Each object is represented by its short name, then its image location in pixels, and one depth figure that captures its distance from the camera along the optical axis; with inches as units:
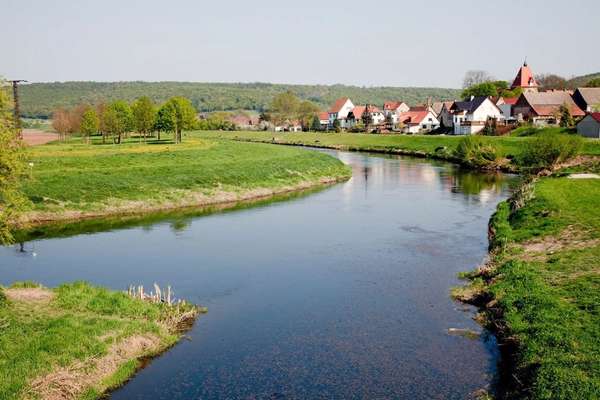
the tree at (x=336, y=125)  5807.1
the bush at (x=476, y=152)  2856.8
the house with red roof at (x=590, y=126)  2908.5
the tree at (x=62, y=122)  4356.5
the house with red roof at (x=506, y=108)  4594.0
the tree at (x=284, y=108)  6811.0
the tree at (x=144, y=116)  3983.8
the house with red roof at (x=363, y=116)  6284.5
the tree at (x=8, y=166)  706.8
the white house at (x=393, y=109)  6236.2
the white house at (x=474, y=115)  4065.0
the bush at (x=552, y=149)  2326.5
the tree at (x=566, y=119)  3511.3
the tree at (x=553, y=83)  6422.2
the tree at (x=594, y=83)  4987.7
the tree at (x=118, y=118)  3811.5
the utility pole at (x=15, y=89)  2312.1
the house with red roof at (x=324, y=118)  6953.7
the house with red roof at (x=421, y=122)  4968.0
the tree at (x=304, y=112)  6744.1
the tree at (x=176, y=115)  3681.1
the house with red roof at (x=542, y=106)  4087.1
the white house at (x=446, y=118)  4709.2
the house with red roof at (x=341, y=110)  6958.7
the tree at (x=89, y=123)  3759.8
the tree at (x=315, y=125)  6259.8
